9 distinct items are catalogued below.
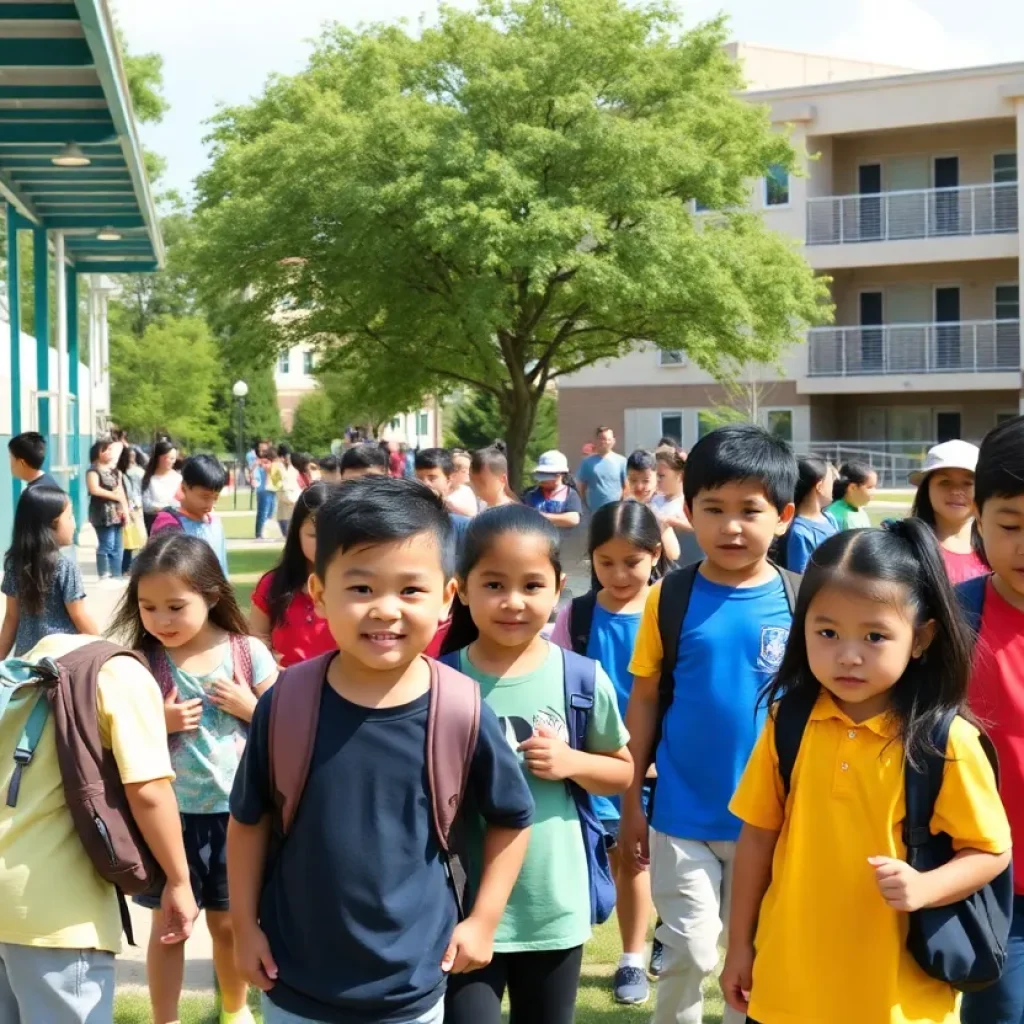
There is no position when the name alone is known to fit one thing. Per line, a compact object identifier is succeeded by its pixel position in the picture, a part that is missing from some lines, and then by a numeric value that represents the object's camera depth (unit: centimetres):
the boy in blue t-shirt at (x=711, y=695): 396
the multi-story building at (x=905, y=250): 3928
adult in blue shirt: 1437
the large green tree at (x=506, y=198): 2162
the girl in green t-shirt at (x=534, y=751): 331
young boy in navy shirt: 269
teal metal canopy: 1047
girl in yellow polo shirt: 284
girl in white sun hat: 527
